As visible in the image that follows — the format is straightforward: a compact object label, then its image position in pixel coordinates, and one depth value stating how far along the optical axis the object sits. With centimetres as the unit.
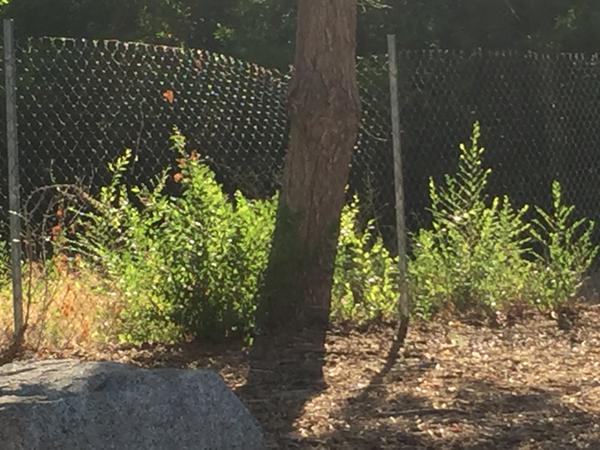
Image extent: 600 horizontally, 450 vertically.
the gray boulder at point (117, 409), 436
